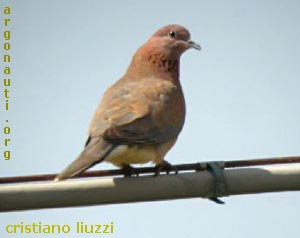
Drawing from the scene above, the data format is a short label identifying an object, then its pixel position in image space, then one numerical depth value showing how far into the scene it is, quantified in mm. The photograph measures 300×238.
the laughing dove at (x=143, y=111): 8242
